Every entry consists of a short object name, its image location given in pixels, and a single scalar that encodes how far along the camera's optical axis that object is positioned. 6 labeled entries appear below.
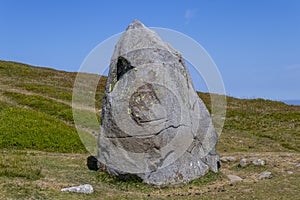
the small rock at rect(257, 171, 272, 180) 16.11
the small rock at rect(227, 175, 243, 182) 16.19
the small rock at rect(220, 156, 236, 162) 20.16
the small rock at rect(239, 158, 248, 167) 18.68
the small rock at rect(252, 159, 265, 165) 18.34
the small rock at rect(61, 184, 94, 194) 12.91
